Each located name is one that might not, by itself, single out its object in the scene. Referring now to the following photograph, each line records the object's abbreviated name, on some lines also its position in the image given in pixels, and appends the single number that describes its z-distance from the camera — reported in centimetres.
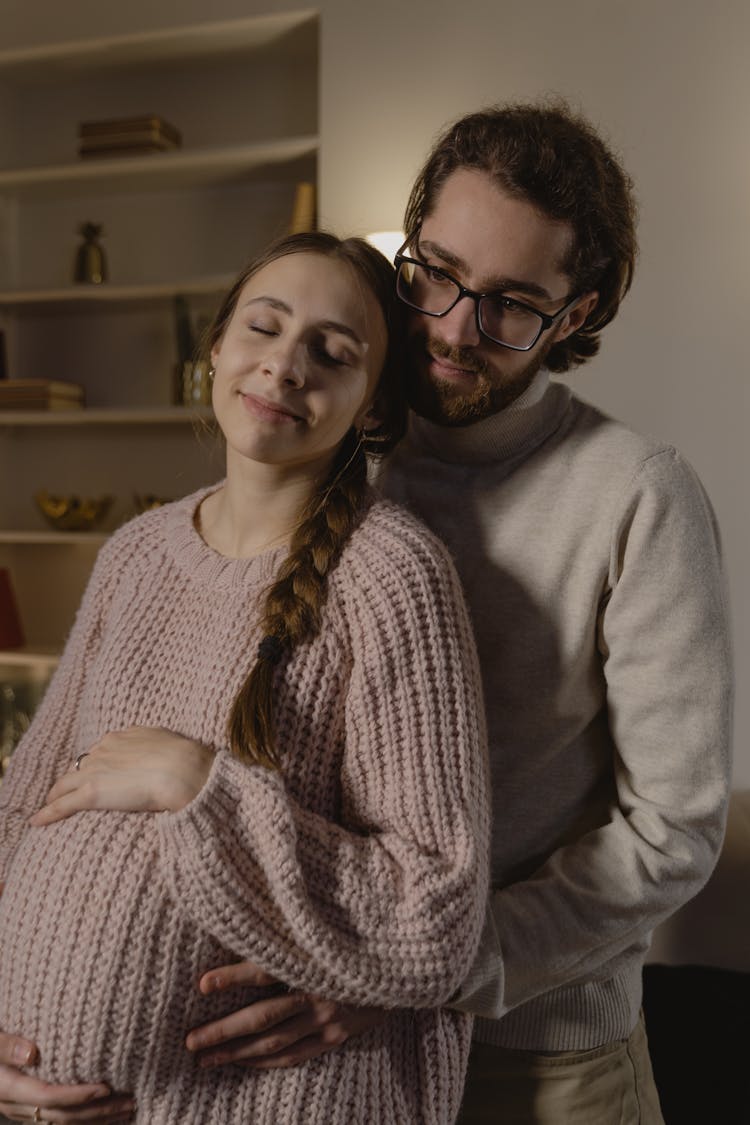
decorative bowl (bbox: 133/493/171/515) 322
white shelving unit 317
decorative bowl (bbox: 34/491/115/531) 328
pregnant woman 89
